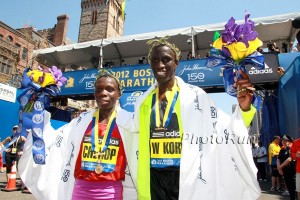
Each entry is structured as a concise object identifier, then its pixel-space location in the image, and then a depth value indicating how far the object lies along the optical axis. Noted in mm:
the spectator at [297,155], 5598
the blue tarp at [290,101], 8179
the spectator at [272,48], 10750
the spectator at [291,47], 12516
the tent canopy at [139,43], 11752
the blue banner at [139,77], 11656
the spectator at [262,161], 11234
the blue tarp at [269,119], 11492
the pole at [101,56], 14184
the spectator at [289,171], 6570
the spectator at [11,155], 7812
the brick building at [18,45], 30531
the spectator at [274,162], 8391
